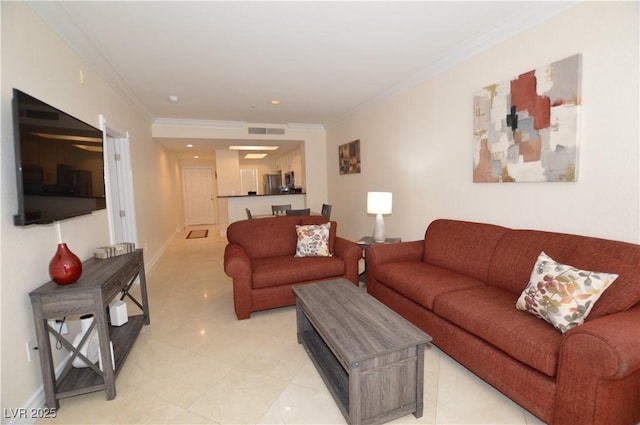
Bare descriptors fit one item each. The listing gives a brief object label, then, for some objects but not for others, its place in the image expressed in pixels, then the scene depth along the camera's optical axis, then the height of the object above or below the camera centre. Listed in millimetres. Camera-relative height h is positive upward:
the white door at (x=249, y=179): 9965 +484
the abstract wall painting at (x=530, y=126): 2074 +460
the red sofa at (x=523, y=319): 1299 -748
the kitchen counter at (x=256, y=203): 6859 -222
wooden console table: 1690 -702
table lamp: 3455 -205
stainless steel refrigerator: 8812 +317
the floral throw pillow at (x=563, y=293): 1541 -580
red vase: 1781 -404
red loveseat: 2834 -720
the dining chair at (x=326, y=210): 5441 -341
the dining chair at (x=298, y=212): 5395 -351
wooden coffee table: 1515 -878
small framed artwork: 5055 +586
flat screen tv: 1594 +227
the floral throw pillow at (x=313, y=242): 3322 -551
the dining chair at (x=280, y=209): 5988 -325
